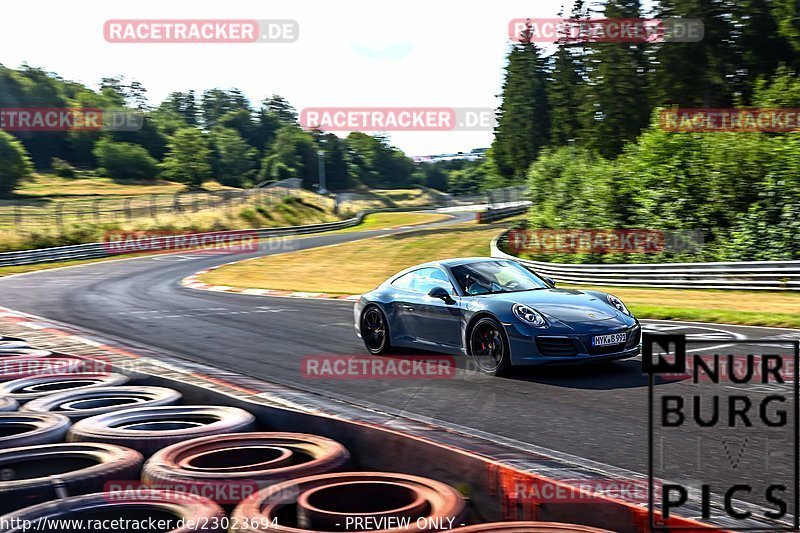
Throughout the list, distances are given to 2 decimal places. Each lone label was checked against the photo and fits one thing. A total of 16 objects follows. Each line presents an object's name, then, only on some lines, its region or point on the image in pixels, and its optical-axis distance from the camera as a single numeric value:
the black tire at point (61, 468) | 3.97
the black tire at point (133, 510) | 3.46
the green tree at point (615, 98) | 54.12
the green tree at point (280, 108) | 178.12
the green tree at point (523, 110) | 79.75
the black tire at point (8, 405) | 6.15
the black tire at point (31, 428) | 5.04
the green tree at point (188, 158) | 108.69
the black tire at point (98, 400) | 5.94
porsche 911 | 8.67
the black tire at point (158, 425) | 4.97
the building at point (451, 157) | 156.88
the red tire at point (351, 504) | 3.48
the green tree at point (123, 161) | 109.12
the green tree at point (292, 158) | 135.12
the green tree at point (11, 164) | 88.88
